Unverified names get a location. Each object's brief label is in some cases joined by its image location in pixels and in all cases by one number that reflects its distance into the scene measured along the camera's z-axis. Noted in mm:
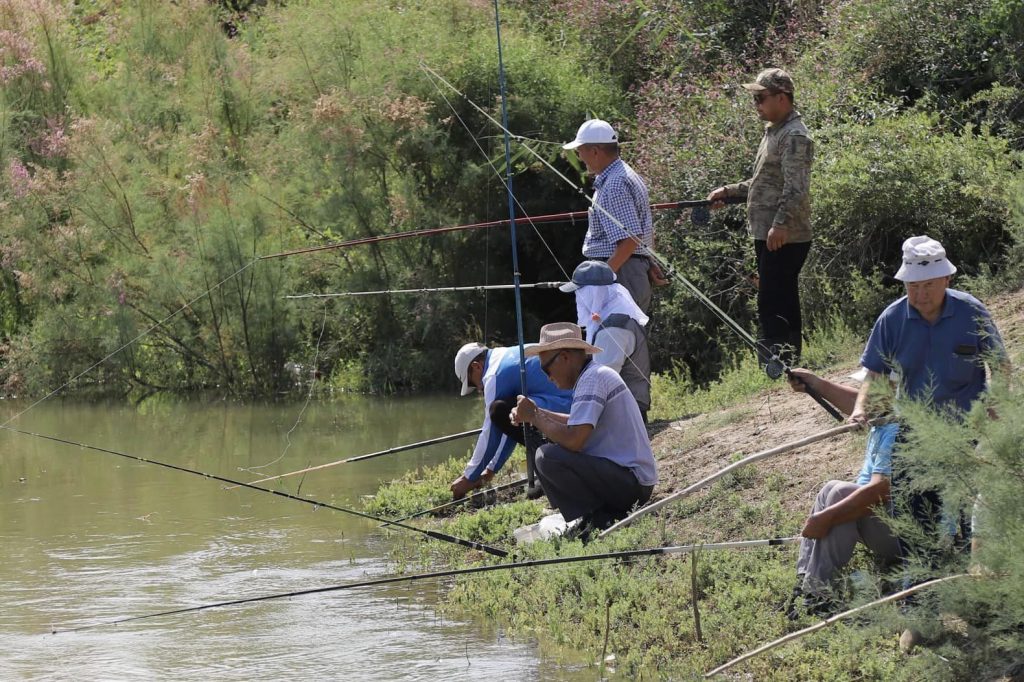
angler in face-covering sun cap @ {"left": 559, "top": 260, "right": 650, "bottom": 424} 16922
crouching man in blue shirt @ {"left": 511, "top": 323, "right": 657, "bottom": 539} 14031
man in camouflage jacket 17469
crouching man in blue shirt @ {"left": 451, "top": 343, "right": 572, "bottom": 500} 16094
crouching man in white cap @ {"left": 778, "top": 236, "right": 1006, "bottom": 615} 10867
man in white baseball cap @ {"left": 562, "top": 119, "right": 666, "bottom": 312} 17356
